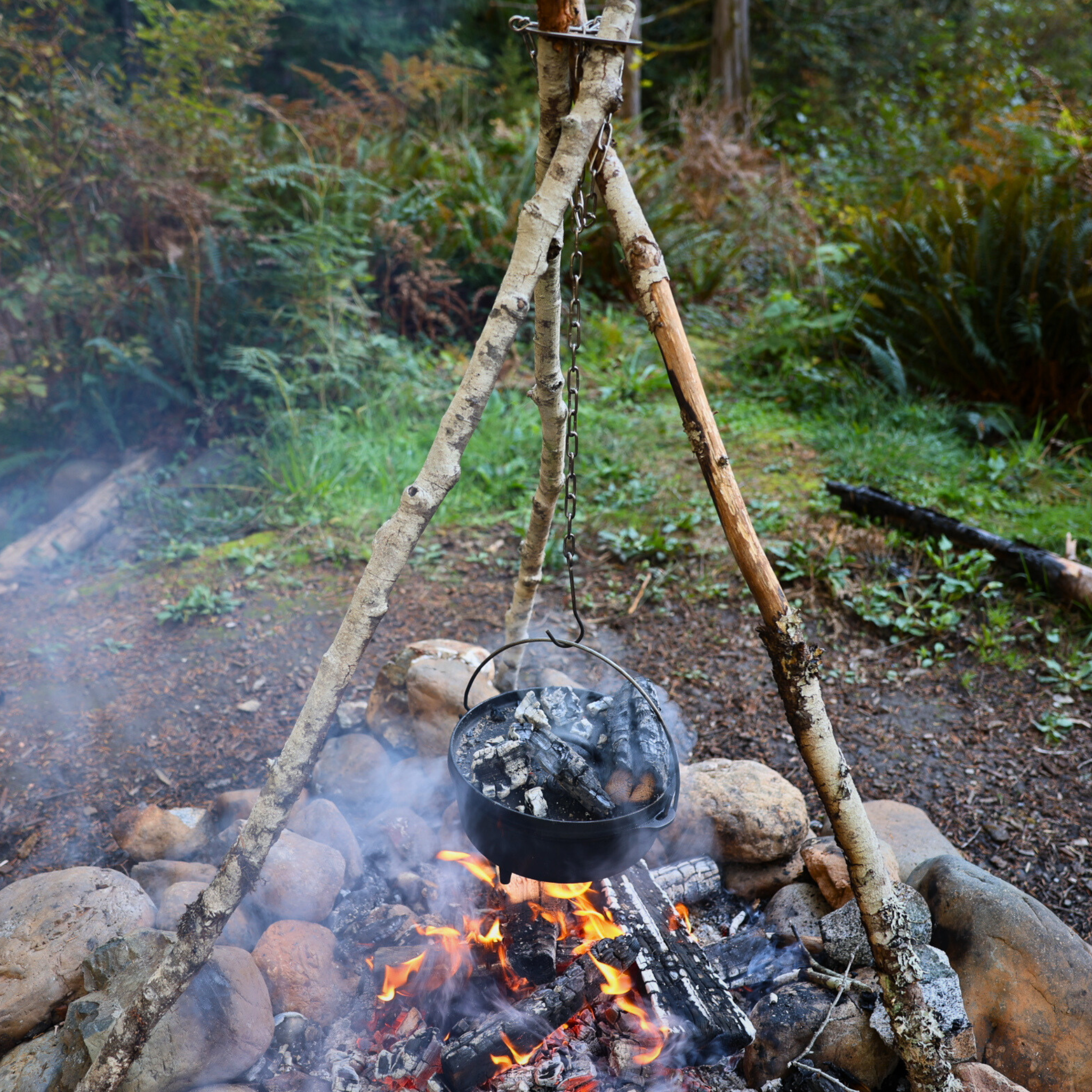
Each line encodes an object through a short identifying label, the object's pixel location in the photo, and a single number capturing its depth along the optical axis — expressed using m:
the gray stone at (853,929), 1.88
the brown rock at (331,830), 2.20
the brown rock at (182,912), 1.87
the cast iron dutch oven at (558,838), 1.57
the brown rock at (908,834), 2.24
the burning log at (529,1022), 1.63
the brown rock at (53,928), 1.71
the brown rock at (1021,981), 1.70
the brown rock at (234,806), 2.28
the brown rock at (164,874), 2.06
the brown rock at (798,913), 2.06
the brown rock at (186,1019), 1.56
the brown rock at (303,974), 1.80
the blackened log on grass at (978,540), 3.37
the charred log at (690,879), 2.20
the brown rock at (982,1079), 1.61
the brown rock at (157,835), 2.23
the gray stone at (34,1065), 1.58
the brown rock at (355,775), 2.47
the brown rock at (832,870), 2.08
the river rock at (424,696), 2.58
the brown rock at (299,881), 1.96
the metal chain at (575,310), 1.60
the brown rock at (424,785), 2.41
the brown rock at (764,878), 2.29
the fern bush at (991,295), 4.73
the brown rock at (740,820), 2.26
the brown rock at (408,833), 2.25
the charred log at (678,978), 1.70
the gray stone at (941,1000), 1.68
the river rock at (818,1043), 1.73
